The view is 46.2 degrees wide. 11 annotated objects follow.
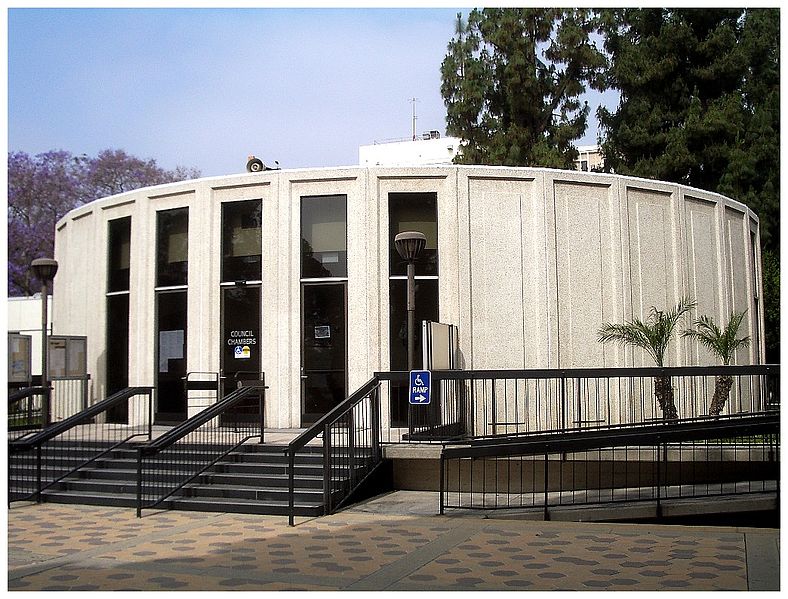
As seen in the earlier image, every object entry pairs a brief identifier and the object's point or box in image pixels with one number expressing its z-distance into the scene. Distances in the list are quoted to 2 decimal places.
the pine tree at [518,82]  32.56
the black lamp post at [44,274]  16.58
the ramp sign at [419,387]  12.55
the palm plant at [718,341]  15.82
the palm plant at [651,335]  15.65
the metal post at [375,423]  12.62
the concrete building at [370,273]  15.88
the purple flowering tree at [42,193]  39.78
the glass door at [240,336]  16.31
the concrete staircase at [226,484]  11.43
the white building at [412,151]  55.50
